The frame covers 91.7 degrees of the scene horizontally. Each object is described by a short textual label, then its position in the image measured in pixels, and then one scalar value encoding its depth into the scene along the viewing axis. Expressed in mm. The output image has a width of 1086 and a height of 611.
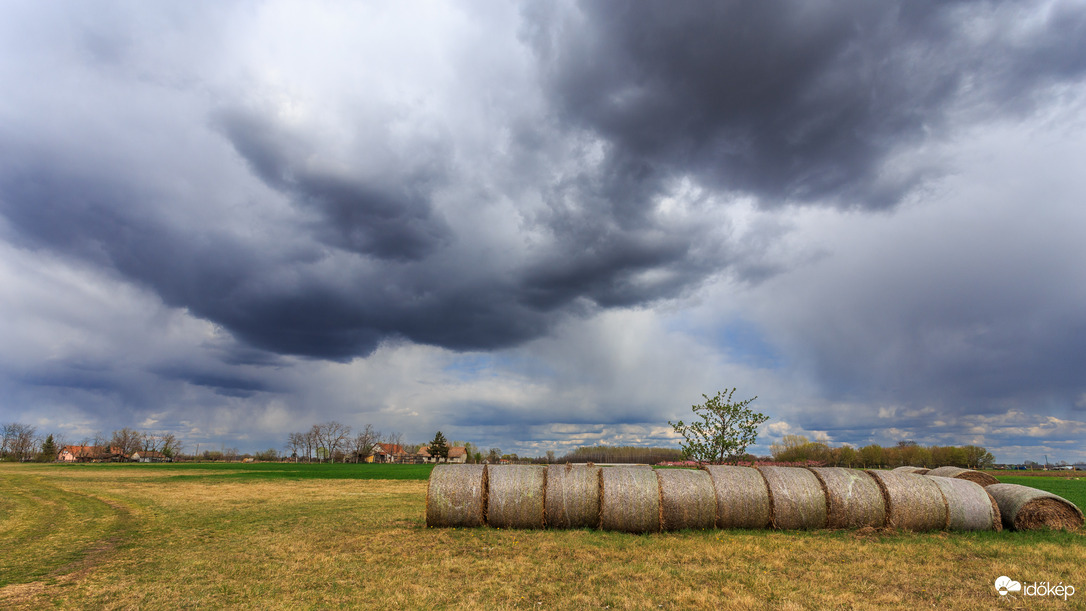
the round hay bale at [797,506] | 15953
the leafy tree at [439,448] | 137875
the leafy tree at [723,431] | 29859
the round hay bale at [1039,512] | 15602
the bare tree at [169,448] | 166875
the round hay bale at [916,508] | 15633
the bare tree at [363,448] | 158750
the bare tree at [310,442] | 158875
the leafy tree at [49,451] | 128512
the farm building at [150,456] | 165512
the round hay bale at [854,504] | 15844
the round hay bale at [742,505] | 15961
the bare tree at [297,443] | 162125
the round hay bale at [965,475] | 19516
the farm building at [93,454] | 147775
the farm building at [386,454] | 166025
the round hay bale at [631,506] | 15633
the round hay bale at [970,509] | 15703
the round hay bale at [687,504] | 15719
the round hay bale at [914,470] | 22073
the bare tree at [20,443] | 136875
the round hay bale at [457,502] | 16438
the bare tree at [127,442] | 164375
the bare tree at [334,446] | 158750
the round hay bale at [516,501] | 16250
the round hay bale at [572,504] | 16047
